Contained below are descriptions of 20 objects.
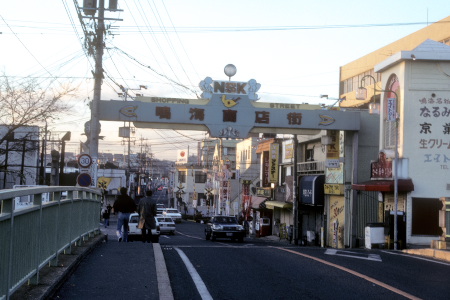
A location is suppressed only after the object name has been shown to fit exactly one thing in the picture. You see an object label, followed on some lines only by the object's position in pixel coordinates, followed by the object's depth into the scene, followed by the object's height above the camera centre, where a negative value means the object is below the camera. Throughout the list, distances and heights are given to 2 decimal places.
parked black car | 34.84 -2.61
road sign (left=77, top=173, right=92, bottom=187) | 21.94 +0.06
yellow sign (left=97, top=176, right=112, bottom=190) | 83.75 +0.22
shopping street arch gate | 29.11 +3.60
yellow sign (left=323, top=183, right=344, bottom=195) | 34.70 -0.01
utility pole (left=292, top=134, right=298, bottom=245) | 38.03 -1.39
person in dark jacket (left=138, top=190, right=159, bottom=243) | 19.02 -0.97
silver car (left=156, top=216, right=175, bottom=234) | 46.47 -3.26
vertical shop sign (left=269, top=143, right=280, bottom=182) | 49.48 +1.71
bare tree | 29.17 +3.35
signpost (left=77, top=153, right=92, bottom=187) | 21.97 +0.43
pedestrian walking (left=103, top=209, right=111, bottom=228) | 50.63 -3.08
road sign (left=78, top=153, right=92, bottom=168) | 22.52 +0.77
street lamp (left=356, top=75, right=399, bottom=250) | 23.56 +2.65
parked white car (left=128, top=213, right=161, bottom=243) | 37.31 -3.00
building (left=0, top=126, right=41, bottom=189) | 48.39 +1.60
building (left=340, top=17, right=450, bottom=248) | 24.52 +2.09
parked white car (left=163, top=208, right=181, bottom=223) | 67.89 -3.42
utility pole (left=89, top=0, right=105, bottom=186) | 25.36 +3.43
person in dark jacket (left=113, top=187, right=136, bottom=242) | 19.75 -0.85
